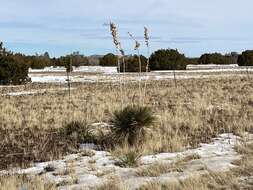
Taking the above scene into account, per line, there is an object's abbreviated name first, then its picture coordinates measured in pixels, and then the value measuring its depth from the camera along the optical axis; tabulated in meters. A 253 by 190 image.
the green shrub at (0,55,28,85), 25.74
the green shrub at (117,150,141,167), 6.55
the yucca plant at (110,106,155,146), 7.94
